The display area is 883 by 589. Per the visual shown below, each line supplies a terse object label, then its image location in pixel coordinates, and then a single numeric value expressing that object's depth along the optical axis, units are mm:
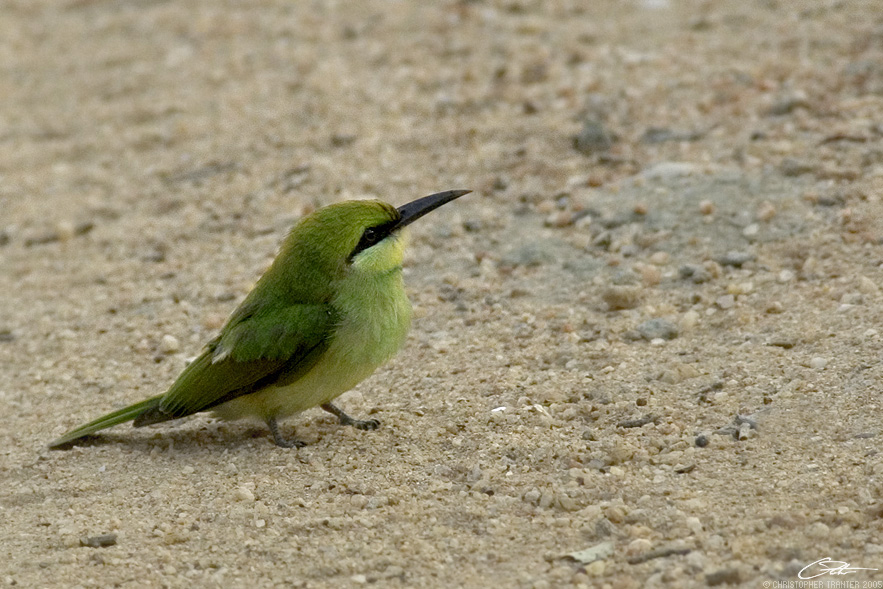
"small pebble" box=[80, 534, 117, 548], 6891
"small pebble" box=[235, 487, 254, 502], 7250
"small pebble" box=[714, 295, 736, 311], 9031
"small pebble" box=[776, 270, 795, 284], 9227
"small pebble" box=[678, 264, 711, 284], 9484
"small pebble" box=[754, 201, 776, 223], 10062
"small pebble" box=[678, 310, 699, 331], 8844
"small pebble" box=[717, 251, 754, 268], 9570
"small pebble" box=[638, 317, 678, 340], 8805
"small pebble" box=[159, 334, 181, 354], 9914
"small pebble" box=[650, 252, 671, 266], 9875
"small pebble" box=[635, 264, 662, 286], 9609
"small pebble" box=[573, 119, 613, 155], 11906
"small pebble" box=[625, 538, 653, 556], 6051
